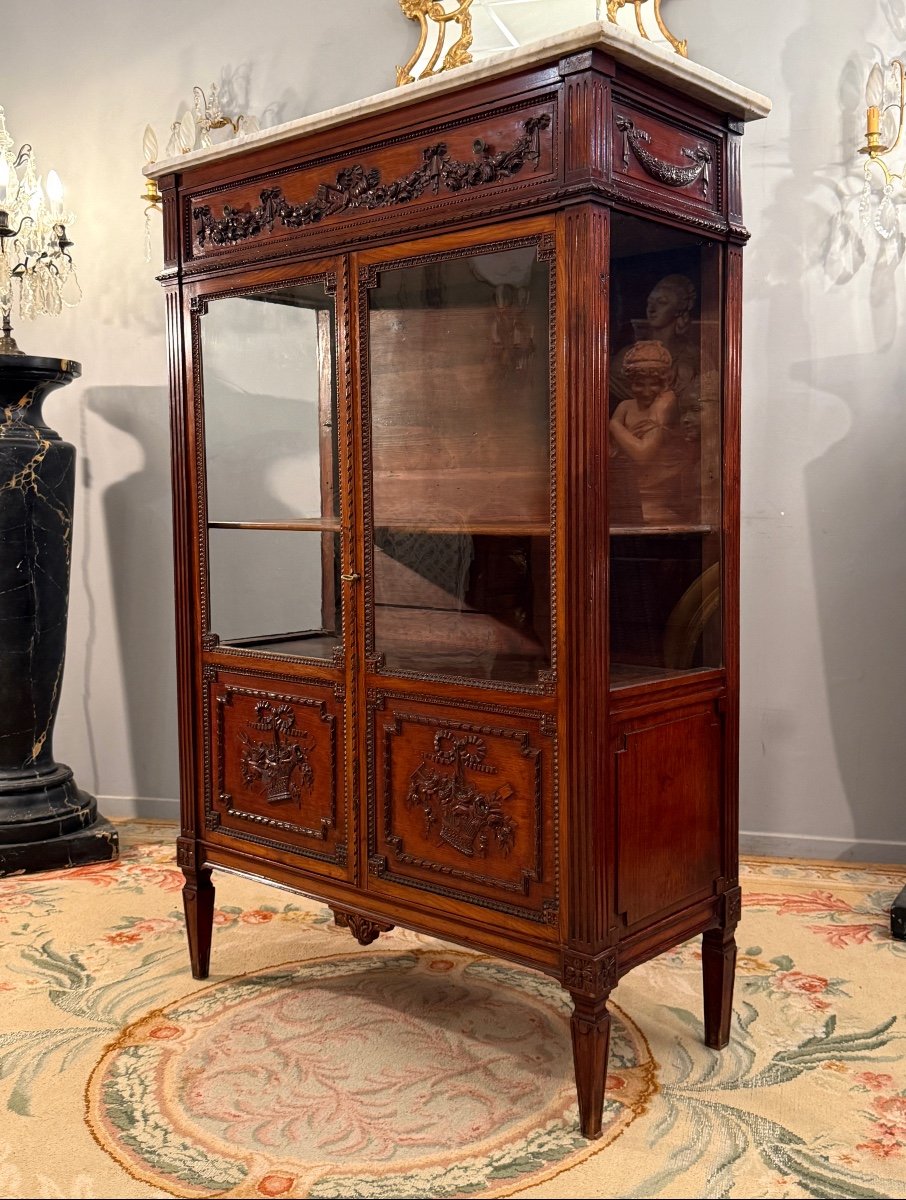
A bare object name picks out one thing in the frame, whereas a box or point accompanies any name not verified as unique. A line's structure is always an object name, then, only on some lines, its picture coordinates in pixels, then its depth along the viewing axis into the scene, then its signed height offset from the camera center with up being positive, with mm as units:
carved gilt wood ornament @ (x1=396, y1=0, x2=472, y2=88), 3924 +1625
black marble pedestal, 3918 -356
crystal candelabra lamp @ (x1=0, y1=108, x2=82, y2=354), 3910 +919
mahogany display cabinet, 2207 +33
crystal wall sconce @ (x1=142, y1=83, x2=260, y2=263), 4289 +1417
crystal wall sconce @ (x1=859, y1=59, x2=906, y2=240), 3619 +1103
